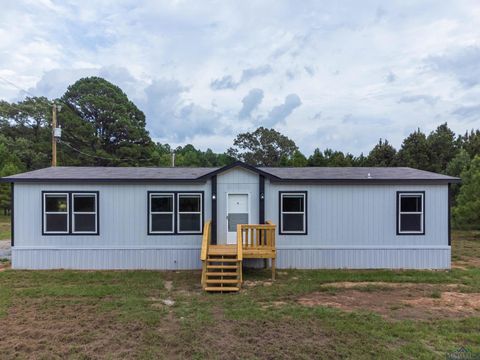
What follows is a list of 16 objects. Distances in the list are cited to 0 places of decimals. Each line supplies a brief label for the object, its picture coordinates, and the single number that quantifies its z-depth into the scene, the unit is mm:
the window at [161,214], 9406
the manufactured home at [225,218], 9289
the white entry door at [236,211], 9523
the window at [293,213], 9469
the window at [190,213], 9445
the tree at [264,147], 37812
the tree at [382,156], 26039
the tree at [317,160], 27844
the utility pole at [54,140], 17475
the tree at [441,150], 24677
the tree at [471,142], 22172
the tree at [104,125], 31625
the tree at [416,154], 24641
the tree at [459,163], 18109
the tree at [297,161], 27483
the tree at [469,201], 14375
